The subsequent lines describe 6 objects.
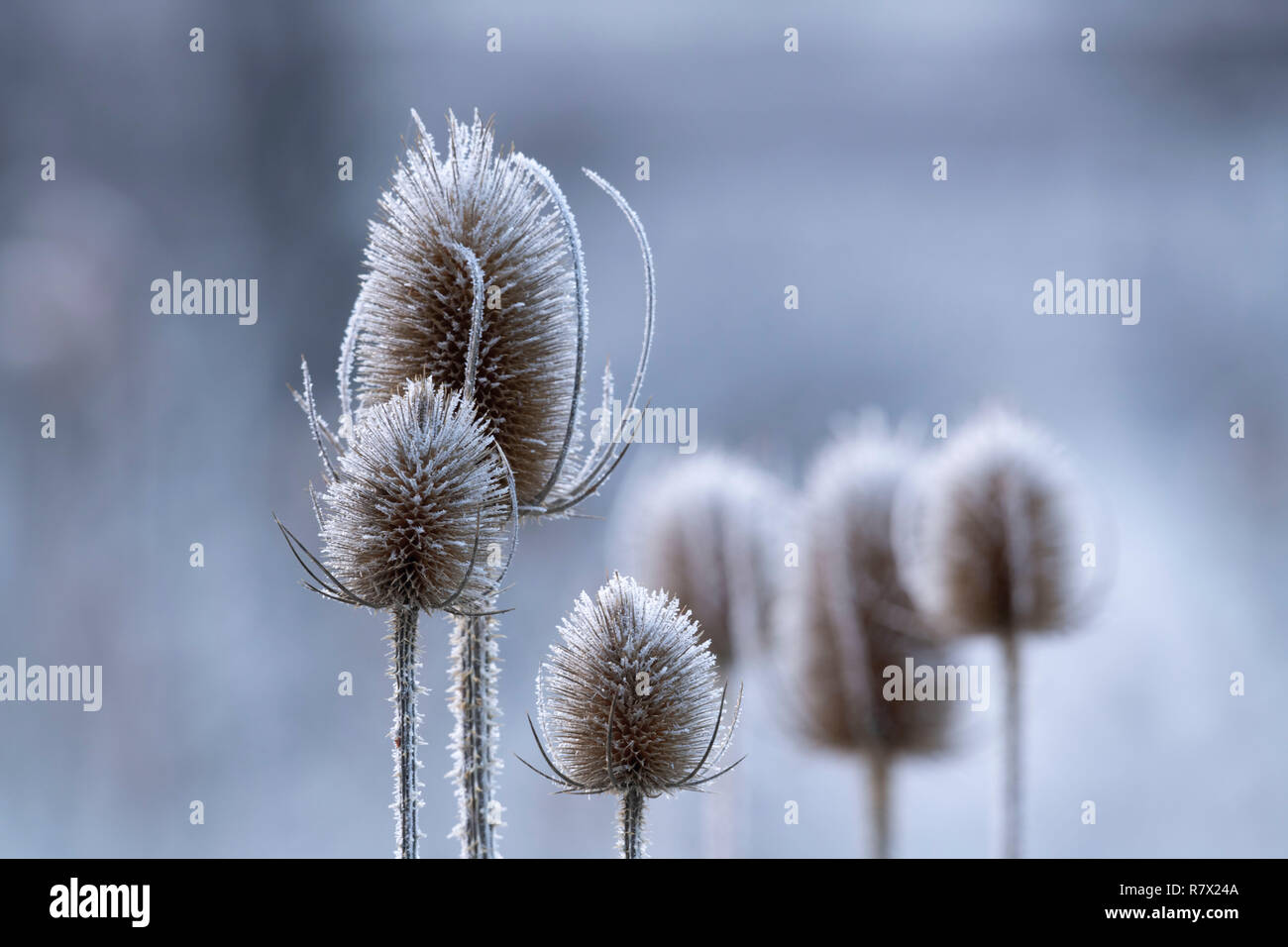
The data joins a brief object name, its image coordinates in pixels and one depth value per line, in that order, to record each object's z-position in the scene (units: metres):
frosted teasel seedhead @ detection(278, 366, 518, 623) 0.76
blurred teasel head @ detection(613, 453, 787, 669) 1.12
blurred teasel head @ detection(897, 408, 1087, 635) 1.24
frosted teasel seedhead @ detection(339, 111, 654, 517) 0.79
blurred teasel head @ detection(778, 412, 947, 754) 1.36
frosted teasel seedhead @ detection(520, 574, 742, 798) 0.77
